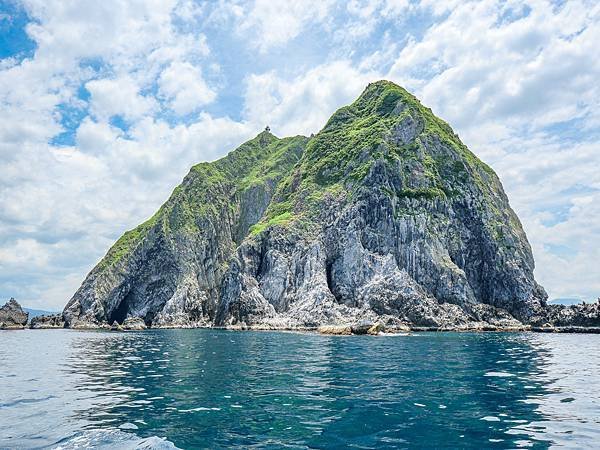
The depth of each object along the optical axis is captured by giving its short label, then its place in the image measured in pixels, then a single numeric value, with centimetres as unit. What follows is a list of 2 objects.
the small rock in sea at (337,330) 9056
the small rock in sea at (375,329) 8962
